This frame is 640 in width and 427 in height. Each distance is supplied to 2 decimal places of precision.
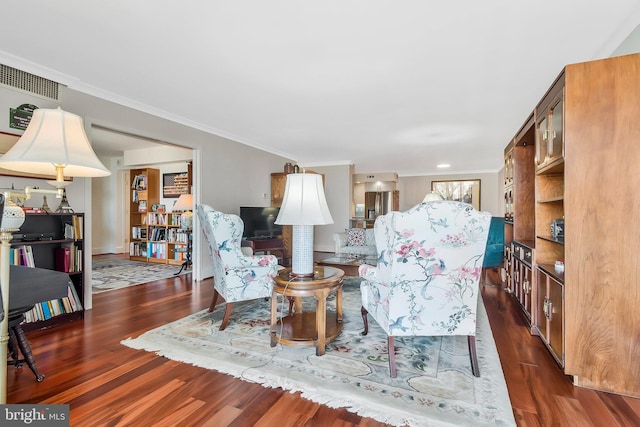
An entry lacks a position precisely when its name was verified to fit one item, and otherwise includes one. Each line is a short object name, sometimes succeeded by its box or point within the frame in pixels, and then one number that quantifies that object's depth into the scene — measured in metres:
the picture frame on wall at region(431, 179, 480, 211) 9.31
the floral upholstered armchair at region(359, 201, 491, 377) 1.78
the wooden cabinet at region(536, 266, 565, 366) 1.99
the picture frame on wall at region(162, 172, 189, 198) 6.49
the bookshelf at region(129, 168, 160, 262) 6.61
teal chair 4.28
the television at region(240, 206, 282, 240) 5.26
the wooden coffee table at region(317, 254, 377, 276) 3.66
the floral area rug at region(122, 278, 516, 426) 1.59
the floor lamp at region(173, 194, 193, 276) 5.42
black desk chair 1.14
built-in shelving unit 1.71
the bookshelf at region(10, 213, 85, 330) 2.65
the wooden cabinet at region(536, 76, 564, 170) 2.04
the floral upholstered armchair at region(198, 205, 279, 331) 2.60
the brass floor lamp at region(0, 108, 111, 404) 1.15
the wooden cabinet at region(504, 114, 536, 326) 3.09
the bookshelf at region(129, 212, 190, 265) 6.18
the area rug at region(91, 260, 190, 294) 4.31
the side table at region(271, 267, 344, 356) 2.16
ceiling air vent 2.63
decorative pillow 5.78
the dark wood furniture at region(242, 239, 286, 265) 5.14
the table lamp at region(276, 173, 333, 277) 2.26
